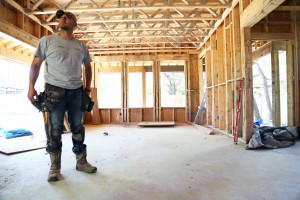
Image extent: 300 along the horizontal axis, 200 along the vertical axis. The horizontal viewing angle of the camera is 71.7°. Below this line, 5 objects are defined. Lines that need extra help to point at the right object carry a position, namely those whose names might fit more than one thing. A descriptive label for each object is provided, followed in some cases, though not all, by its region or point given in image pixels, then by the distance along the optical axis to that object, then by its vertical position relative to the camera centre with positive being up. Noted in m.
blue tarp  5.22 -0.78
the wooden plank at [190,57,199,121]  9.00 +0.67
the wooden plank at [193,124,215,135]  5.64 -0.86
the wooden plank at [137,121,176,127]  7.71 -0.85
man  2.16 +0.23
